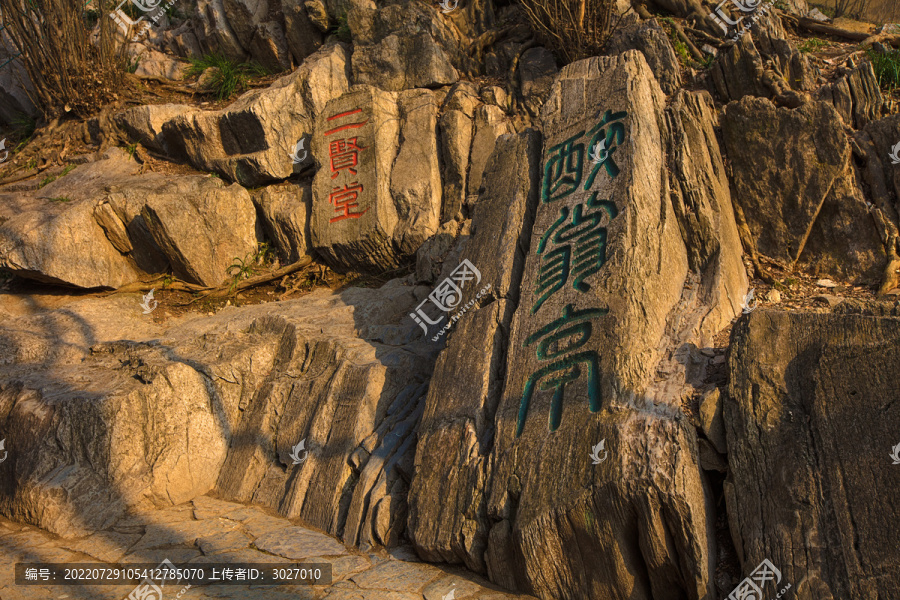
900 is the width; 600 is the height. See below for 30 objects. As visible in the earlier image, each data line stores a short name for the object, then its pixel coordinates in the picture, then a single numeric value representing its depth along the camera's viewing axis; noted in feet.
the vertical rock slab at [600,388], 9.89
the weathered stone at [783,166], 15.76
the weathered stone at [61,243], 20.44
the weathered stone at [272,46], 30.55
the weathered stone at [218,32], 31.50
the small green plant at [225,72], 29.81
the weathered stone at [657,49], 20.57
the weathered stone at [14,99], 31.37
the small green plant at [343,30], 28.55
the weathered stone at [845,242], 15.06
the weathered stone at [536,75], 24.56
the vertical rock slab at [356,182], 22.03
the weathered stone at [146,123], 26.91
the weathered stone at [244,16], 31.30
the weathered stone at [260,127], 24.80
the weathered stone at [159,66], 31.78
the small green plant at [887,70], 17.98
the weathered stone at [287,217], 23.44
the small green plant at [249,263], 23.11
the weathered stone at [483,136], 22.74
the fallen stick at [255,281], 22.79
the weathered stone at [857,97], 17.13
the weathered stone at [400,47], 25.96
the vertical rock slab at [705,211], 13.71
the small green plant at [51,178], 25.59
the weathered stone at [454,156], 22.48
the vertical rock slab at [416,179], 21.86
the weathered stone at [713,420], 10.50
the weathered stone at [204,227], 21.59
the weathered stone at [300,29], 29.78
